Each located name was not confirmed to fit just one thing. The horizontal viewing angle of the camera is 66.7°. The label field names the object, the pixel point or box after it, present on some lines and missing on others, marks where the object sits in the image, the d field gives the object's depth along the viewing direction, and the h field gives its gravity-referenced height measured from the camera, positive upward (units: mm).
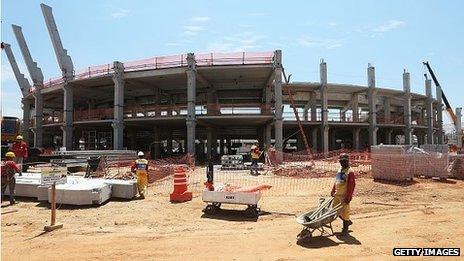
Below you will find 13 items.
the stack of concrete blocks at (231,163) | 22141 -1284
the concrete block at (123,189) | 11758 -1542
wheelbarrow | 6727 -1495
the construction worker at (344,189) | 7137 -948
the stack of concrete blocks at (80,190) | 10602 -1488
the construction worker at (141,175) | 12078 -1095
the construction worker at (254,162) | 18989 -1053
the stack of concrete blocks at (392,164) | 15375 -959
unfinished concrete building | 26984 +4101
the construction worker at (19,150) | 16250 -294
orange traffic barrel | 11281 -1489
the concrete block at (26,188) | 11898 -1491
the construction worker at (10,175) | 11391 -1024
